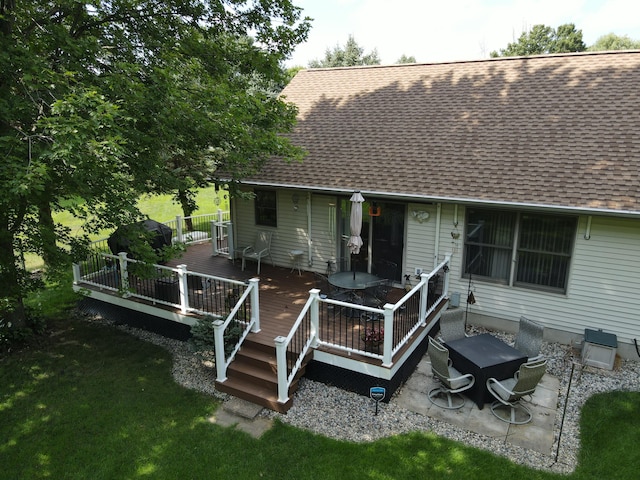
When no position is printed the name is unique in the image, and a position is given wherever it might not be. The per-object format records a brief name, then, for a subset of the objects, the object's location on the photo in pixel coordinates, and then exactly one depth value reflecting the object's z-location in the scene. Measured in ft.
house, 27.35
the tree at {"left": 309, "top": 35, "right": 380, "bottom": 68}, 96.48
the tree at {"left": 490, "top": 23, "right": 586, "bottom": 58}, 131.03
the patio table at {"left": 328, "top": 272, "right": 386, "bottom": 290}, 28.67
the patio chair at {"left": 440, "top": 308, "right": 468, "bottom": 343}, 26.30
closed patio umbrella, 28.43
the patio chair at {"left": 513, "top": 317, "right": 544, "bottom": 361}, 24.66
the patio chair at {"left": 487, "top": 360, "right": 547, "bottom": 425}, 21.15
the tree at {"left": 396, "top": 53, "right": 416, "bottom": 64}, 186.70
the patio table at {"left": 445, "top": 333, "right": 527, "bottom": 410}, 22.95
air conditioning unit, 26.37
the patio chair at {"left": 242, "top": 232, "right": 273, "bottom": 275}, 38.86
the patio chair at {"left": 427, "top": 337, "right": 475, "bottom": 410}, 22.76
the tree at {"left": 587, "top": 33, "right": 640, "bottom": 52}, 169.48
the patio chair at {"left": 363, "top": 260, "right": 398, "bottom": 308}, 29.68
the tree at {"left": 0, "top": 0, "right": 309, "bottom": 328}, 21.03
